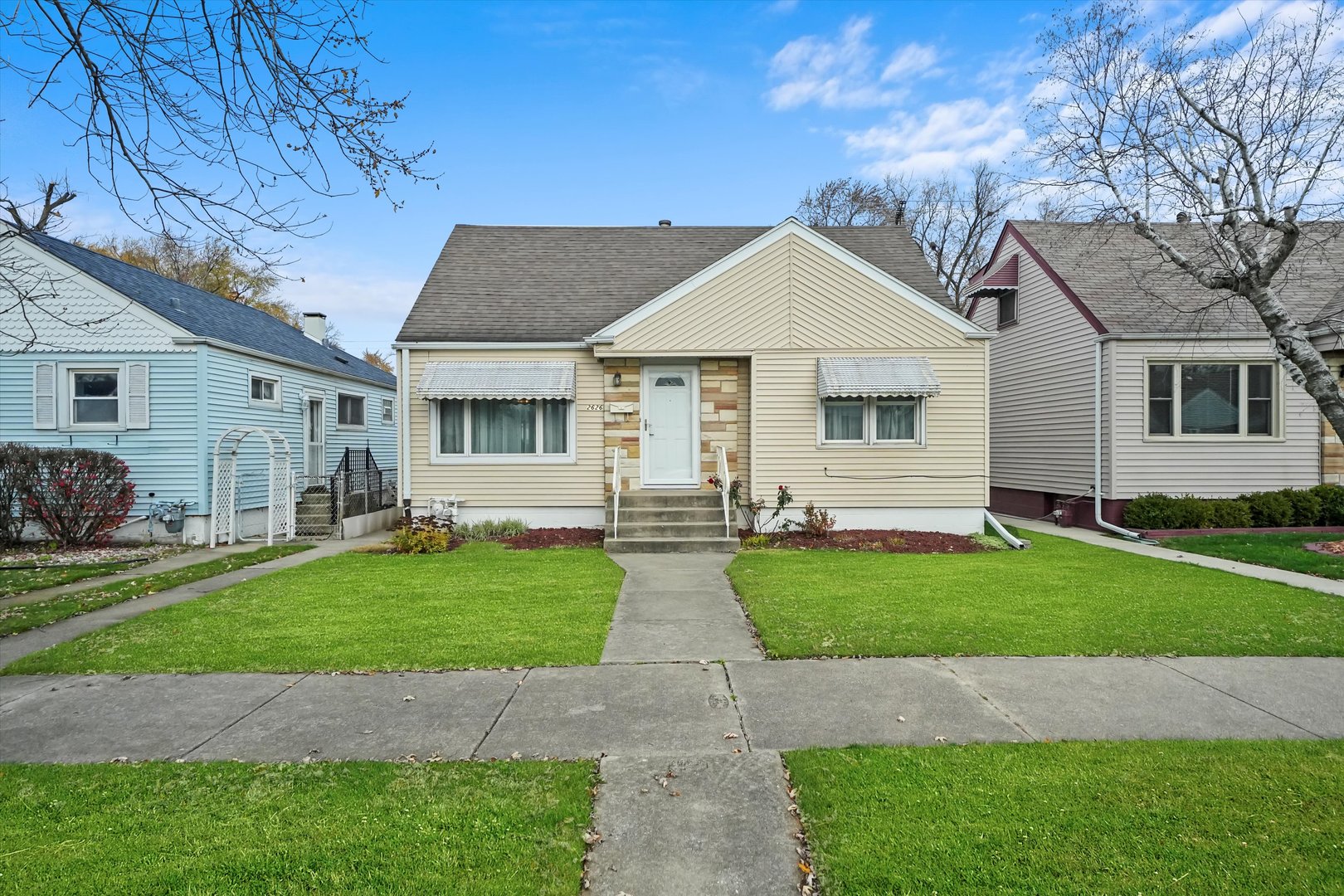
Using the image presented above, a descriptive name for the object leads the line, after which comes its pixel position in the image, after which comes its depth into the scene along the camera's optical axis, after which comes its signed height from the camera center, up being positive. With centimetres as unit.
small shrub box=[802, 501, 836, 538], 1098 -128
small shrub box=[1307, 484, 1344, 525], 1207 -104
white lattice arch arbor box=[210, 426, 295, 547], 1176 -88
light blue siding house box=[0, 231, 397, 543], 1160 +119
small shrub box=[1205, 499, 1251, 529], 1198 -127
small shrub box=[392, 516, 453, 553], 1027 -144
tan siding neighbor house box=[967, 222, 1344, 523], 1249 +106
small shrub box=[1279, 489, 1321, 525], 1205 -113
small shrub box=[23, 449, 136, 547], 1066 -79
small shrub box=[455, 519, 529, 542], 1151 -146
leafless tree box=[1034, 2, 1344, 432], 980 +508
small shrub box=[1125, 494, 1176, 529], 1195 -121
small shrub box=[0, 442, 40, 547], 1045 -56
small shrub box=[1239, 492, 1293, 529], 1199 -115
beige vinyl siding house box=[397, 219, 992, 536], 1145 +89
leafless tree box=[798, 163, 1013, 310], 2961 +1070
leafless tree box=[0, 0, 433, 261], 365 +201
